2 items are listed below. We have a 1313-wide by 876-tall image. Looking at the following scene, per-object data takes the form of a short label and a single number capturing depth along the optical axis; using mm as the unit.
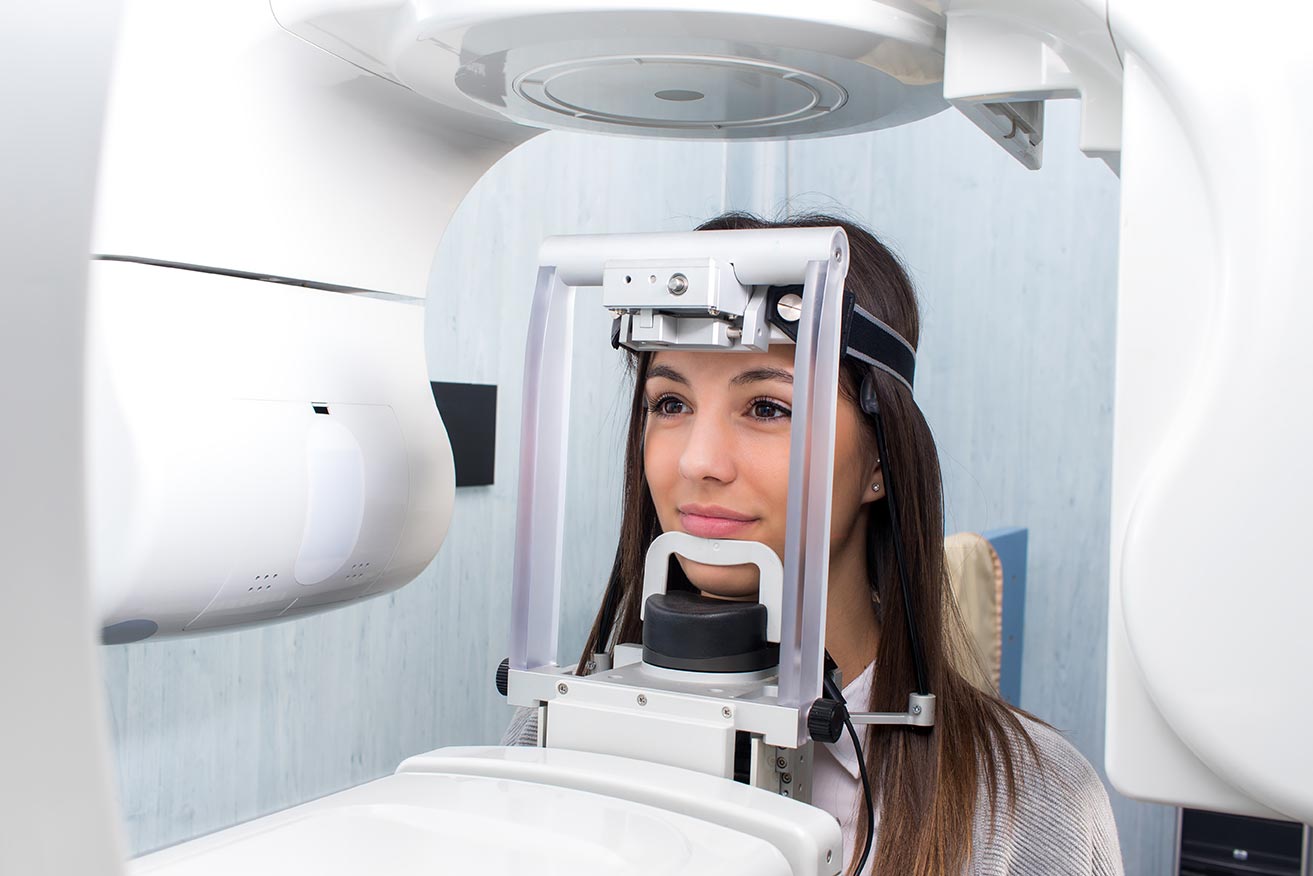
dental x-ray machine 564
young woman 1092
